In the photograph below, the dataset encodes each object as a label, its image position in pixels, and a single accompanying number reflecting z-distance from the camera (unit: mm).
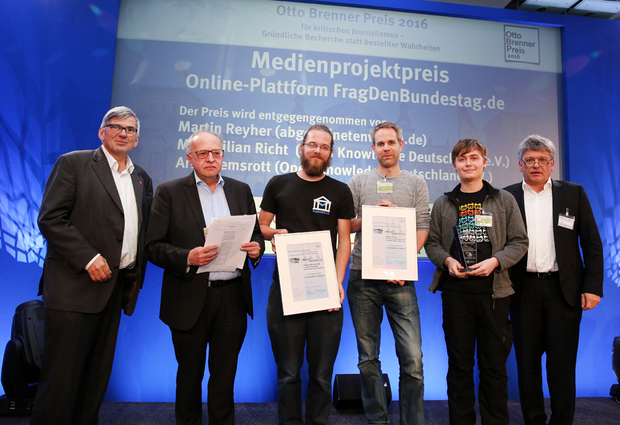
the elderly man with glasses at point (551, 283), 2359
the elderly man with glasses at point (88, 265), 1843
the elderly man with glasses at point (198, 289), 2010
